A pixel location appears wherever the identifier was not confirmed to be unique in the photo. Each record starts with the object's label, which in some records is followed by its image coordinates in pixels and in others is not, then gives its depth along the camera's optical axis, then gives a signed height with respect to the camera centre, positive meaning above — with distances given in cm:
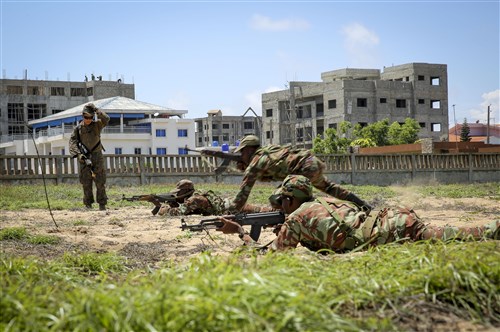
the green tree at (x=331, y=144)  6562 -56
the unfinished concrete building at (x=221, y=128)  9838 +157
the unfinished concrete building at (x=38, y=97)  9506 +588
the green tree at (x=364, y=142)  6469 -51
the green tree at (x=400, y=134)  6581 +9
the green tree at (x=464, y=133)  6988 +1
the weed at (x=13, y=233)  988 -112
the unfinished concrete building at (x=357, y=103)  7325 +325
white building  7338 +123
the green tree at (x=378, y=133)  6581 +24
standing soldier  1577 -11
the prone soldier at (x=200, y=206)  1409 -119
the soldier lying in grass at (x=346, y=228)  702 -83
